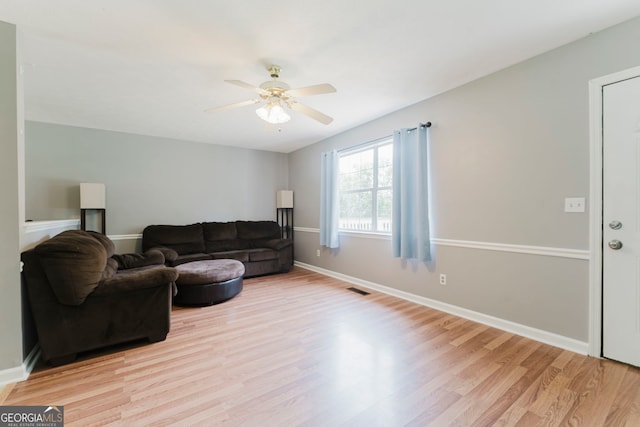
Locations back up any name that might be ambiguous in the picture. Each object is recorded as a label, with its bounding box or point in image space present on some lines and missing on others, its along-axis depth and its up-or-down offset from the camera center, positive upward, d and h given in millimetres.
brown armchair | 1848 -661
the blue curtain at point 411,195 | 3059 +202
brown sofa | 4188 -537
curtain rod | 3065 +1025
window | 3781 +380
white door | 1857 -72
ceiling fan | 2094 +966
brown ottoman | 3133 -867
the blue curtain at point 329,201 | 4414 +195
